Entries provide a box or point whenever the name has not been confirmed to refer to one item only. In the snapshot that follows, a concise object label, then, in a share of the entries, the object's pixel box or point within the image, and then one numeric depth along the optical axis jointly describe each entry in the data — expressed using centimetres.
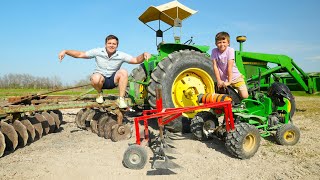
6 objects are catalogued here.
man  370
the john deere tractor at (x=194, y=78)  350
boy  327
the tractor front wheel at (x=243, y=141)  276
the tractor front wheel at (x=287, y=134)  327
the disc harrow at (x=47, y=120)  310
